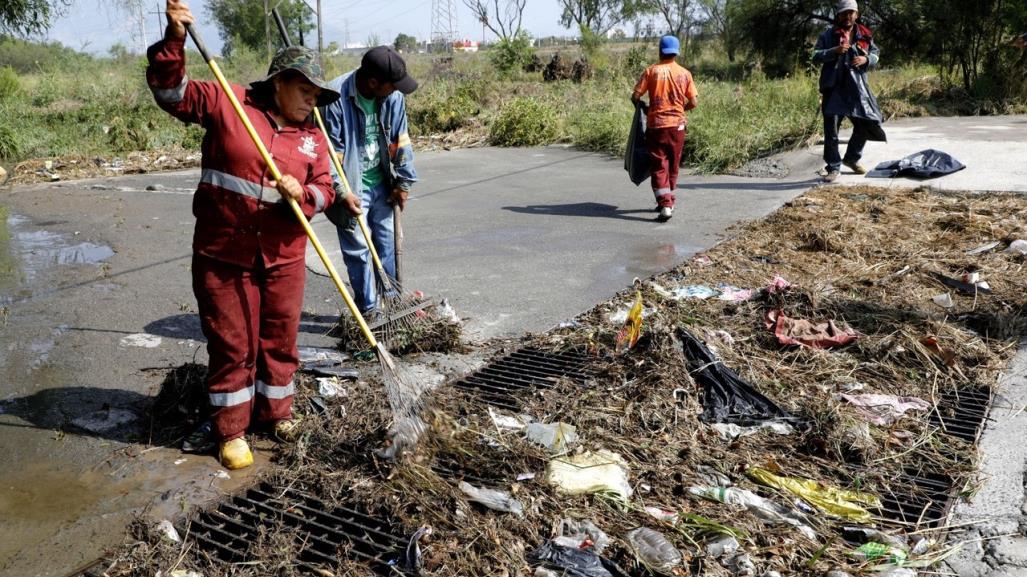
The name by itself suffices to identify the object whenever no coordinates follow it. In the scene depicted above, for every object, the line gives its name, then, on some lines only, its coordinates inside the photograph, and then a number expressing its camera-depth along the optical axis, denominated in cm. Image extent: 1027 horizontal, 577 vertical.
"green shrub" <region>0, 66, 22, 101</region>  2030
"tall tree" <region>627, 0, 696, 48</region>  4851
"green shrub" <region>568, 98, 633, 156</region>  1377
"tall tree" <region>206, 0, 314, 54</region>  4691
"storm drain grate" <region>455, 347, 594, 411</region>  417
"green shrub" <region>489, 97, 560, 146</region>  1536
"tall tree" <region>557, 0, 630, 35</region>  5253
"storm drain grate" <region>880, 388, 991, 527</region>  307
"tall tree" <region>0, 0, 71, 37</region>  1432
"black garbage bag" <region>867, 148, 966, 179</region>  970
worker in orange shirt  800
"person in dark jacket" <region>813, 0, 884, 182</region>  906
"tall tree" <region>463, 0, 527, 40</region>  4753
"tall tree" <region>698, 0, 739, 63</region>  2678
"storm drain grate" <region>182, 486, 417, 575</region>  281
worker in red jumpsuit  322
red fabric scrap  461
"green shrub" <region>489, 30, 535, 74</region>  2395
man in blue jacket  466
